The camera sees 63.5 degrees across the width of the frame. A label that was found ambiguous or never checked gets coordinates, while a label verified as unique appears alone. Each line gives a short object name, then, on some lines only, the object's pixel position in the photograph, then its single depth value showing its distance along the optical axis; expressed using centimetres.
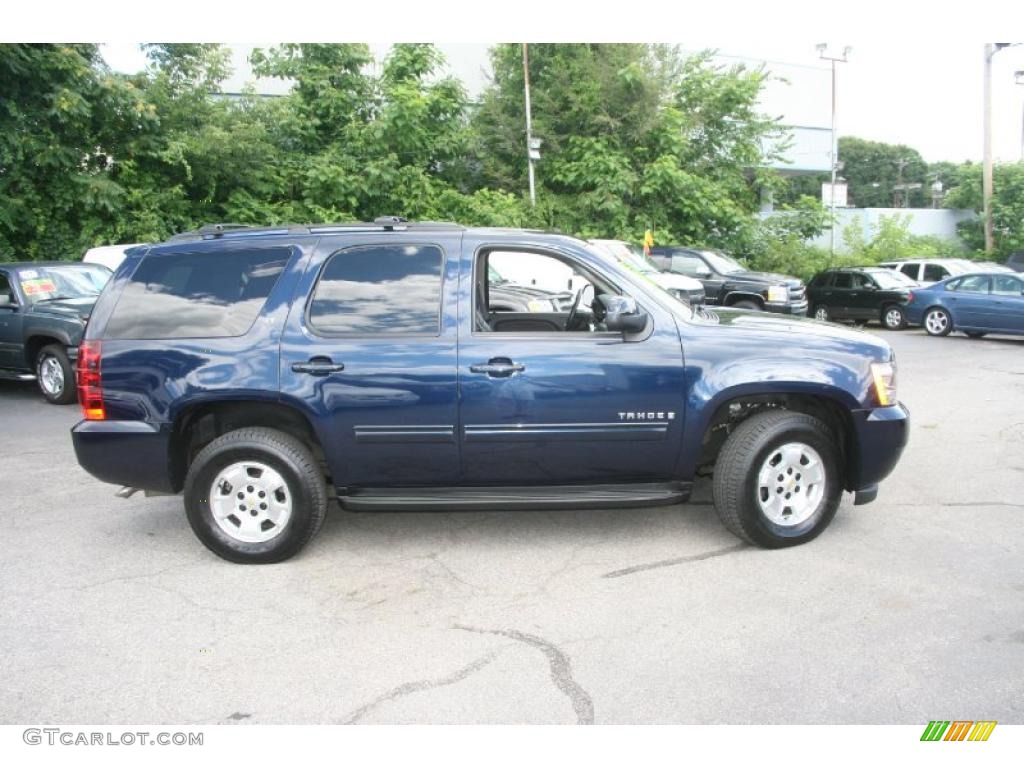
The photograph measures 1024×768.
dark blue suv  462
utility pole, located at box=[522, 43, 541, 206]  2052
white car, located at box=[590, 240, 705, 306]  1366
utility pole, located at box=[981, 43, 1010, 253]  2619
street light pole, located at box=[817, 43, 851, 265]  2471
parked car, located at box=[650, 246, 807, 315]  1638
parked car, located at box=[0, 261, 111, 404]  994
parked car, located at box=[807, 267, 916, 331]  1822
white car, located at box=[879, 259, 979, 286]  2031
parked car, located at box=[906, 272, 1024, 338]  1522
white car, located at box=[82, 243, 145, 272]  1298
